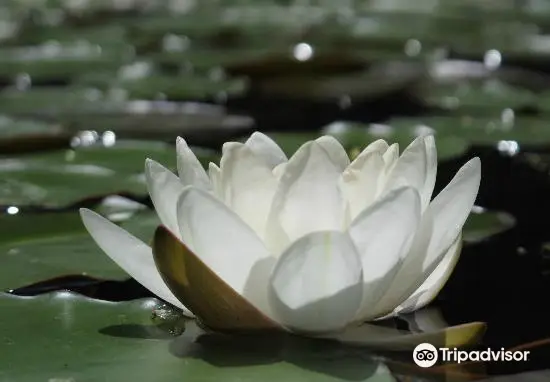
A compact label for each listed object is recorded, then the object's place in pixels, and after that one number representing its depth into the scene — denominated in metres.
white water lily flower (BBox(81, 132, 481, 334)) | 0.64
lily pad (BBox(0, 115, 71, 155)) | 0.98
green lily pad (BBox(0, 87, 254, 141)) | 1.16
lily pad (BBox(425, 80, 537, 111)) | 1.24
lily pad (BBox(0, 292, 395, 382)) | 0.63
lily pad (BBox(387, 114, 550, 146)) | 1.05
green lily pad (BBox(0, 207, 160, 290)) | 0.73
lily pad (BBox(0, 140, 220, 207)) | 0.84
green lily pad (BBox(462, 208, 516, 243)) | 0.79
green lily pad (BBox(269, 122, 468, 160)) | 0.98
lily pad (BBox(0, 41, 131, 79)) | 1.55
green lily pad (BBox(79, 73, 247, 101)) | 1.36
